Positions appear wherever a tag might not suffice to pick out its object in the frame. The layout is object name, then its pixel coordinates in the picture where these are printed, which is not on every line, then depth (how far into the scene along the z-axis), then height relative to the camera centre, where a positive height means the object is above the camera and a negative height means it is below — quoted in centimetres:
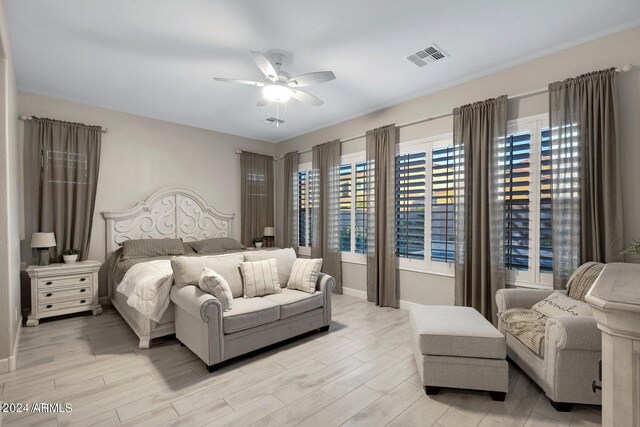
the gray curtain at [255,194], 577 +45
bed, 429 -8
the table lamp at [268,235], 589 -37
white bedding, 286 -75
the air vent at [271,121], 490 +162
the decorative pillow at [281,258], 338 -49
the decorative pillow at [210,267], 283 -52
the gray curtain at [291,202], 577 +29
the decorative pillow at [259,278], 310 -66
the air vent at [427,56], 288 +163
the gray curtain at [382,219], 416 -3
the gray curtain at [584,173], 255 +40
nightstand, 348 -89
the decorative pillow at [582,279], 235 -51
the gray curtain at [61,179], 379 +50
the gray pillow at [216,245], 473 -47
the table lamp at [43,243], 355 -33
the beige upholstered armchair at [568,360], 187 -95
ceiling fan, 266 +130
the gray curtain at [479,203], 316 +15
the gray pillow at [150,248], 406 -45
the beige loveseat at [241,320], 247 -97
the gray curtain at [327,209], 496 +13
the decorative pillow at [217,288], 262 -63
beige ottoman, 207 -101
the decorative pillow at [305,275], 332 -67
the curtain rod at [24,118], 371 +124
